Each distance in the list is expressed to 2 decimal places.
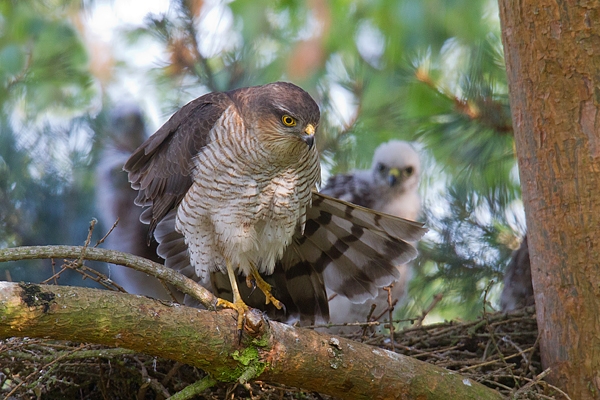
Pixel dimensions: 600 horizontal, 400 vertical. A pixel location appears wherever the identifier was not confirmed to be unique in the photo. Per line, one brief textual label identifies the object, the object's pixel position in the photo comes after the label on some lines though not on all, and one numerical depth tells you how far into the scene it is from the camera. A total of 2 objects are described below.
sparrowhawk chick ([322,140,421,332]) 11.21
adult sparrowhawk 7.23
